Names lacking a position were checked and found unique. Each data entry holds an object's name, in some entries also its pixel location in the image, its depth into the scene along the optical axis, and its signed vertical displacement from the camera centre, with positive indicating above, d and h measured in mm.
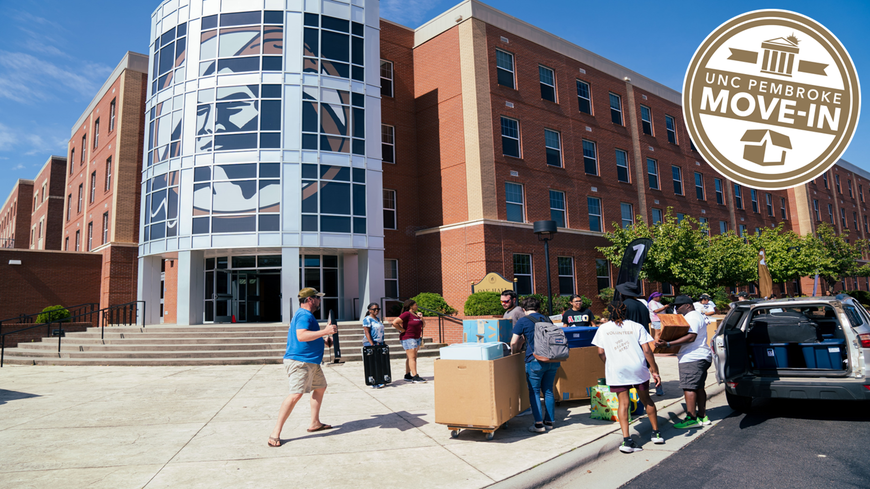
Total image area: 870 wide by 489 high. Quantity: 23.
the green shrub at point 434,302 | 19422 +73
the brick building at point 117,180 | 25828 +7316
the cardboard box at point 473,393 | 6062 -1076
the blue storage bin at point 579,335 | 8117 -573
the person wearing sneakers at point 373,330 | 10391 -473
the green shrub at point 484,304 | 18250 -78
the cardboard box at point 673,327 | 6789 -422
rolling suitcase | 10203 -1146
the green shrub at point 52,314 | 22062 +233
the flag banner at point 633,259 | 12773 +939
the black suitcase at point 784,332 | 7805 -639
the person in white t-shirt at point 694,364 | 6905 -936
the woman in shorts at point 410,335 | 11008 -629
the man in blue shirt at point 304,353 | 6250 -544
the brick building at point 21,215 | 52188 +10809
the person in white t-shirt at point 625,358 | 5922 -719
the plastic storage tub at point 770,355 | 7773 -981
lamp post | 15969 +2182
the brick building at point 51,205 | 42031 +9502
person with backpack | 6449 -665
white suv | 6723 -915
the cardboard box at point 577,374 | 8047 -1192
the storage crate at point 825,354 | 7589 -972
